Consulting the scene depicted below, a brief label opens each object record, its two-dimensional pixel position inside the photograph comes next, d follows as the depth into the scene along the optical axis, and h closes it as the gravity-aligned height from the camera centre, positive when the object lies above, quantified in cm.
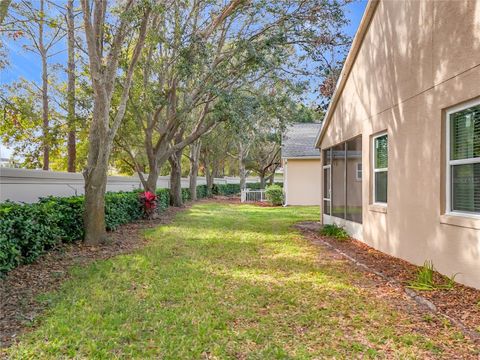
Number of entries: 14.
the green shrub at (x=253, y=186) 4331 -88
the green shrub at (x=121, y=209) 1028 -94
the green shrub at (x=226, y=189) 3662 -112
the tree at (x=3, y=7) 687 +330
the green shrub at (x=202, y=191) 3028 -108
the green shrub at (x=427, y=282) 521 -154
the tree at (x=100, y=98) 807 +187
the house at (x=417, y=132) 514 +83
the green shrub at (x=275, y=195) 2239 -102
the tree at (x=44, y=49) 1184 +508
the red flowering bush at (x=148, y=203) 1373 -89
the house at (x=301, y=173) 2114 +29
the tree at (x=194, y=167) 2662 +88
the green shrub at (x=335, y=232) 1011 -154
